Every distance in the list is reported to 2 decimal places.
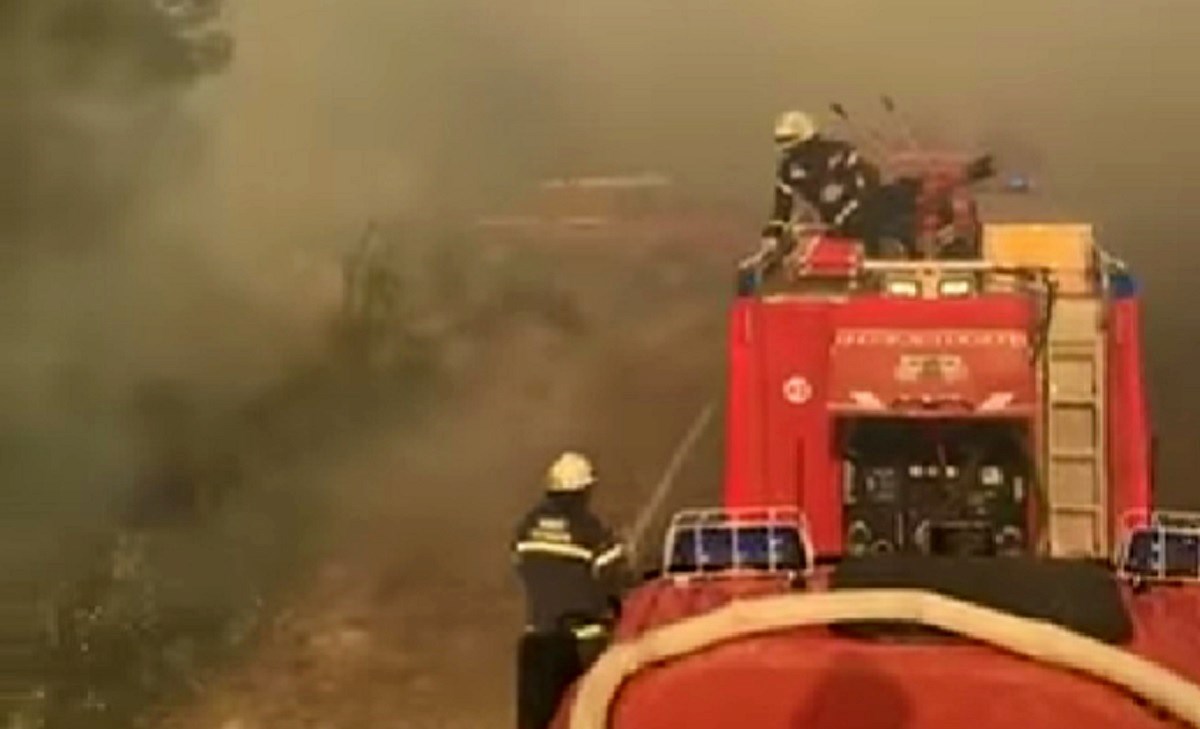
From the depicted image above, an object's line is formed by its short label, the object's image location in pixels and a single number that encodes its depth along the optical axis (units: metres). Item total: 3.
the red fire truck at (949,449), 3.38
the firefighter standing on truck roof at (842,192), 5.64
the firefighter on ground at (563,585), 3.80
